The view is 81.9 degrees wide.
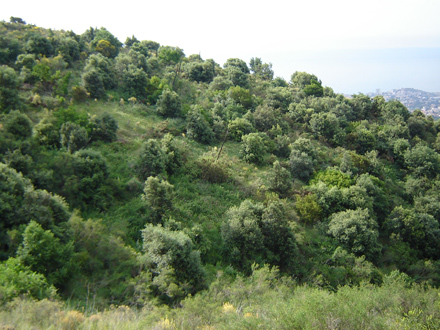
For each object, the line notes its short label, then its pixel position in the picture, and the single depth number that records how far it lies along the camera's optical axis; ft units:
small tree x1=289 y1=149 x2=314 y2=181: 87.61
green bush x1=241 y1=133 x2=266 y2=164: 91.20
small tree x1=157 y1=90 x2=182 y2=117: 102.94
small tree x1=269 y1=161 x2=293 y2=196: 77.15
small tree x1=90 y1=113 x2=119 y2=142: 75.56
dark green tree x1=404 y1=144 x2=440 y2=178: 104.73
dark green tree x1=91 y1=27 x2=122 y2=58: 136.42
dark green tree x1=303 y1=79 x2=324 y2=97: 166.81
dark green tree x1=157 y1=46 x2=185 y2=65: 155.84
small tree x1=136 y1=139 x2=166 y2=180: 66.64
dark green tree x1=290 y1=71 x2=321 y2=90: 185.26
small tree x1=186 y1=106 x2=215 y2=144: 95.84
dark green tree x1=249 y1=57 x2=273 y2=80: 205.16
